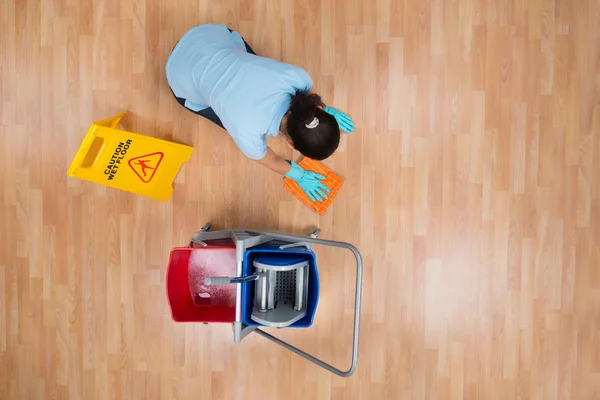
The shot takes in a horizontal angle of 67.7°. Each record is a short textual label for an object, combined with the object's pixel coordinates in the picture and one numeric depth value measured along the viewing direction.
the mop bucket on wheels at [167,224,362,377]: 1.63
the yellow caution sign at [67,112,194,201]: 1.81
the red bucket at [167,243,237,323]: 1.80
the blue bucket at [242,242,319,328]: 1.65
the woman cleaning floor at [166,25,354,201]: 1.37
